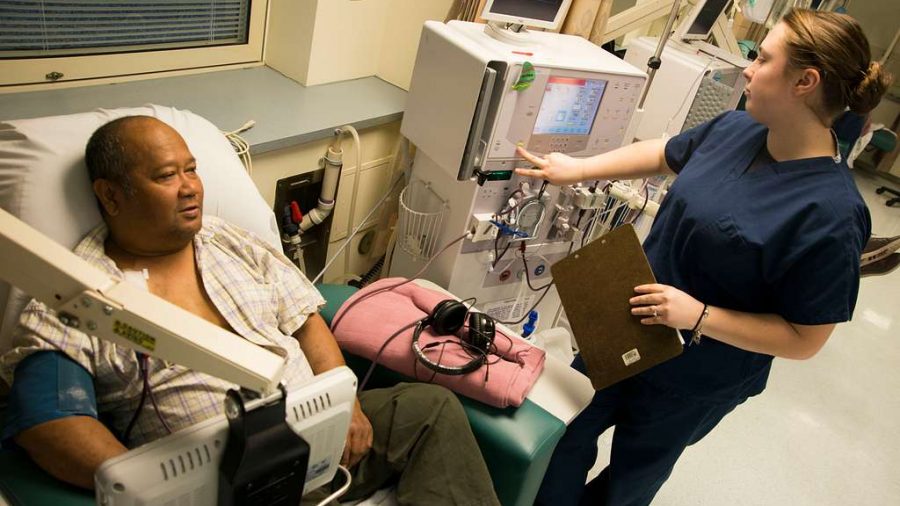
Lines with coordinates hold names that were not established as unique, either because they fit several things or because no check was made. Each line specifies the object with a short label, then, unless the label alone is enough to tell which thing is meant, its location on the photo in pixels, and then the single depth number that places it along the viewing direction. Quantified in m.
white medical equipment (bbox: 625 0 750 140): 2.35
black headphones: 1.53
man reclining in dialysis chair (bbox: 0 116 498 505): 1.01
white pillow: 1.15
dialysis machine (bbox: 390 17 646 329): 1.65
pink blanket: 1.45
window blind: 1.60
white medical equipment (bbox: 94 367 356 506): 0.81
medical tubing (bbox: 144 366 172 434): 1.14
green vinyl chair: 1.39
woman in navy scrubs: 1.20
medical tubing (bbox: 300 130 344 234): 2.01
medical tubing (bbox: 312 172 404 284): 2.16
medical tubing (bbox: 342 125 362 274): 1.99
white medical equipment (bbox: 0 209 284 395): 0.67
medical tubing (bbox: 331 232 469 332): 1.58
